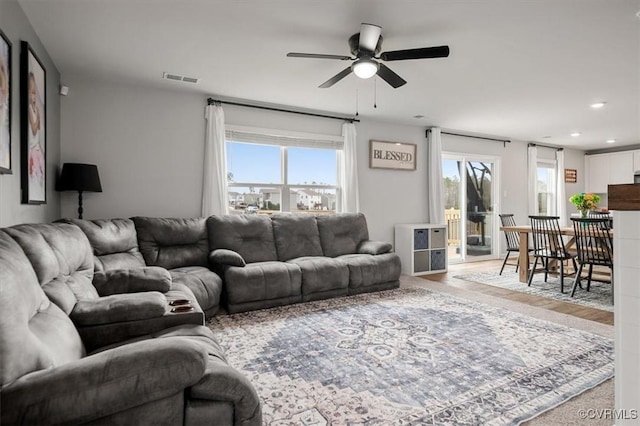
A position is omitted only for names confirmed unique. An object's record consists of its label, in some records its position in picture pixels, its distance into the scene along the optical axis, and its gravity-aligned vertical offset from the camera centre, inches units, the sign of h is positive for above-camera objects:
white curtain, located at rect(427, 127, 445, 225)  241.3 +23.0
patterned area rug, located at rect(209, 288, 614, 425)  72.8 -40.8
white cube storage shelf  214.5 -23.5
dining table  194.5 -23.0
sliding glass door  266.4 +3.9
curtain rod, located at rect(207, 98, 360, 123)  173.2 +56.0
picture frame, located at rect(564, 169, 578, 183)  323.9 +31.6
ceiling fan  100.4 +47.1
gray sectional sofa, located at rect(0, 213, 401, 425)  40.0 -19.7
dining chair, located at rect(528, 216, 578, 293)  173.8 -17.8
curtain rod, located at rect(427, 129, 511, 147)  253.7 +56.0
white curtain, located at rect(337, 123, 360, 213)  209.5 +24.0
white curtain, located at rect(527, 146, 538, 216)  291.2 +24.6
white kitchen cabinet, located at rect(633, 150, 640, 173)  295.9 +42.5
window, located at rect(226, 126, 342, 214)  187.3 +22.9
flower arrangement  184.2 +4.3
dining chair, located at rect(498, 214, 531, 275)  221.2 -17.5
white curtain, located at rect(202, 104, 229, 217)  171.8 +23.8
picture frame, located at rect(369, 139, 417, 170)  223.9 +36.8
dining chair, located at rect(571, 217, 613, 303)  155.3 -15.4
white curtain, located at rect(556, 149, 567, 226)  311.7 +20.0
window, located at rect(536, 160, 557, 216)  312.8 +18.5
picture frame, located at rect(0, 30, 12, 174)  80.7 +26.0
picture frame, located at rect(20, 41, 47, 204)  96.7 +26.2
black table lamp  132.1 +13.3
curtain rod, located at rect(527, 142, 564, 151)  296.1 +55.8
